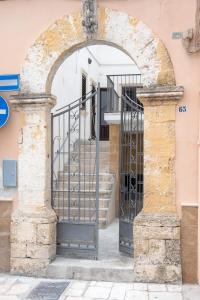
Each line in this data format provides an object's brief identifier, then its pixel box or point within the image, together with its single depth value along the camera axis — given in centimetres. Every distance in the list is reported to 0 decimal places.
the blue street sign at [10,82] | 638
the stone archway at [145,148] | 596
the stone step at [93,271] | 605
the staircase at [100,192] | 932
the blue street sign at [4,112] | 638
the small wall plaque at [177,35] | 595
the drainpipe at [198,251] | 587
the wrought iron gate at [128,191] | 662
